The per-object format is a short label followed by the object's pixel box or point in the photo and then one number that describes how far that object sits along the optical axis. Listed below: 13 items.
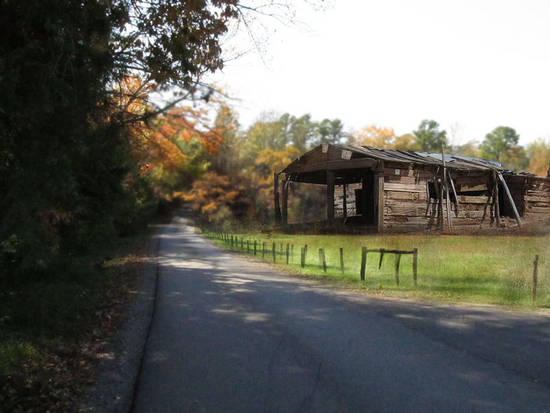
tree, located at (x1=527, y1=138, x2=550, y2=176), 48.44
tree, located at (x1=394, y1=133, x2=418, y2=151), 50.73
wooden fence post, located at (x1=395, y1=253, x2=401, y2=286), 11.43
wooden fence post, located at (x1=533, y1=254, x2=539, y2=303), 9.41
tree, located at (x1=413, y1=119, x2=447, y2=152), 55.41
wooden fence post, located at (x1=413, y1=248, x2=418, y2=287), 11.29
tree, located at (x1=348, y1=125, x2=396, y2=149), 52.22
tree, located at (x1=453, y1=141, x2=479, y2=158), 61.77
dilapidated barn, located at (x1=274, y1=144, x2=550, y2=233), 17.52
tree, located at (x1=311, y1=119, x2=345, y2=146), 71.56
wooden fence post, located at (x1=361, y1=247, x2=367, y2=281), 12.26
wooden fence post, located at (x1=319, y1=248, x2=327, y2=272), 14.21
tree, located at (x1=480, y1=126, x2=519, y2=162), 66.25
